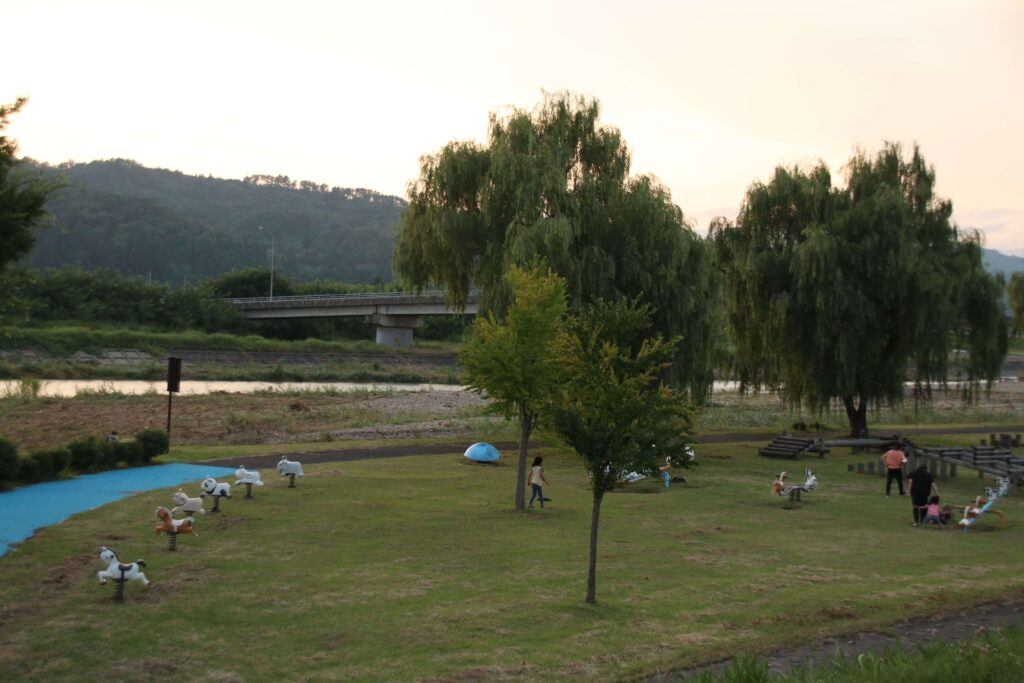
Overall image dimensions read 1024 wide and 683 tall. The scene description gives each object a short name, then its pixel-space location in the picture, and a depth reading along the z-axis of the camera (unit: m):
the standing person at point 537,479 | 22.59
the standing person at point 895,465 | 26.78
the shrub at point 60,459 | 25.03
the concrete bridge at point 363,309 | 103.06
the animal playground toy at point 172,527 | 16.39
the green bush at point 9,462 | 22.75
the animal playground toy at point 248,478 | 22.04
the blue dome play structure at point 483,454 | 31.89
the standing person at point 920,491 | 21.97
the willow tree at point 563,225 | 34.53
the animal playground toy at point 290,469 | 24.16
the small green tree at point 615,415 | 13.99
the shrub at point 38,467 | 23.98
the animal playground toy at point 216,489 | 20.20
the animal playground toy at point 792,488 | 24.85
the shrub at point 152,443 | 29.00
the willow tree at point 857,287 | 38.53
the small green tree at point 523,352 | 21.64
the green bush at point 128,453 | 28.09
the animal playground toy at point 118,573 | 13.04
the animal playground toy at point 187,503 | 18.36
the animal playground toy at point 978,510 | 21.14
